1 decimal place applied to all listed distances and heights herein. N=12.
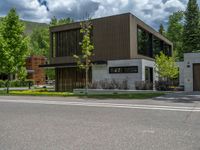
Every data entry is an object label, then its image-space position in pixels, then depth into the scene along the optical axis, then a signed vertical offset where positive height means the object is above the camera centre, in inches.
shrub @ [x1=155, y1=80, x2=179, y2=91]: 680.3 -24.6
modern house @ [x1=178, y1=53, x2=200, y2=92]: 637.8 +25.4
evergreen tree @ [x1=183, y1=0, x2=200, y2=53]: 1419.3 +402.6
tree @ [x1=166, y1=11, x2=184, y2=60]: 1655.3 +467.6
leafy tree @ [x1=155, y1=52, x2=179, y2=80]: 747.6 +50.5
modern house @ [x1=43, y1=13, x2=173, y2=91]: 717.5 +126.5
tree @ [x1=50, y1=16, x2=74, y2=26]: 1201.0 +397.5
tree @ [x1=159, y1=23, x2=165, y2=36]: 1956.8 +548.5
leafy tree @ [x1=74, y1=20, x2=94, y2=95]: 648.4 +127.8
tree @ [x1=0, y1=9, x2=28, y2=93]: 805.8 +164.5
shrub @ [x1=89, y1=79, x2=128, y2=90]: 693.5 -16.6
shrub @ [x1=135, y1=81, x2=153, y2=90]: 662.6 -20.0
